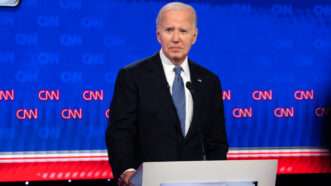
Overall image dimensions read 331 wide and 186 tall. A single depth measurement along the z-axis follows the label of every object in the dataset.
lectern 9.85
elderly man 10.74
